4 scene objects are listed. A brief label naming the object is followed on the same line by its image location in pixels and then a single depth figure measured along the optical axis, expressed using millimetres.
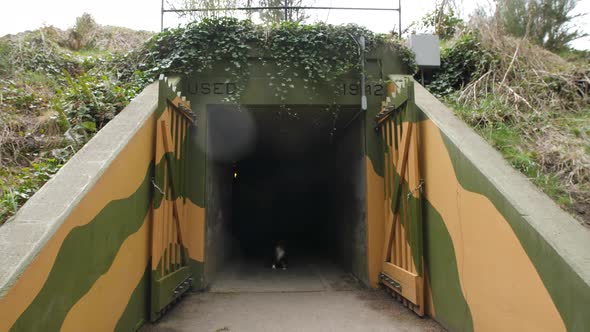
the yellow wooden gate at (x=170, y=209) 3900
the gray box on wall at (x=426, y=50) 6207
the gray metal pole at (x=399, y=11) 6898
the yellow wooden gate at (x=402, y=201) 4125
